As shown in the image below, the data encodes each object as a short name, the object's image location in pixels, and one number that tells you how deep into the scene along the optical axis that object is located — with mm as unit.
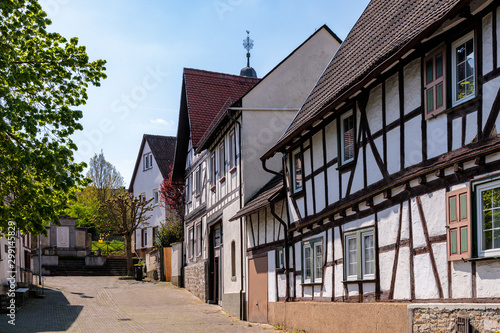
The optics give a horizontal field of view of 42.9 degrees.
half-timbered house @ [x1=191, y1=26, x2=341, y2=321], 20562
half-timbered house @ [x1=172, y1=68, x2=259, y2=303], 26922
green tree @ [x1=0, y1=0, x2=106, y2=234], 12570
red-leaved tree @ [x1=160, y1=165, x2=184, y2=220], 38500
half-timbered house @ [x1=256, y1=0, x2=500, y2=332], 8656
